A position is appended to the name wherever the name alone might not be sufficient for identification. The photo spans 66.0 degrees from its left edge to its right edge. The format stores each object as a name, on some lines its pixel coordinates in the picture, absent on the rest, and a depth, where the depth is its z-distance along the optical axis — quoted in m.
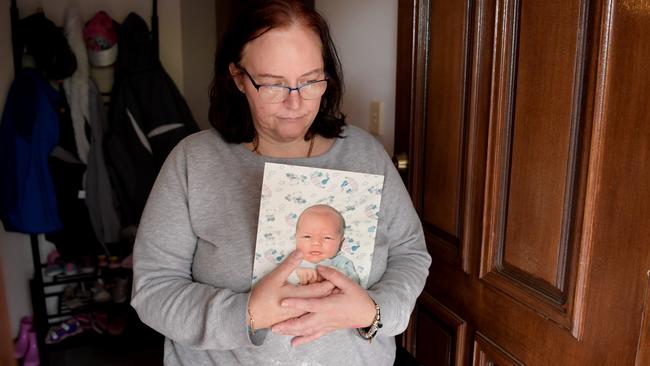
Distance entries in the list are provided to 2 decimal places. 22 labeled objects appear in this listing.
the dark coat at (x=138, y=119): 2.42
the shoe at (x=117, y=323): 2.49
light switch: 1.49
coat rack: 2.25
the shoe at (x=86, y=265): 2.56
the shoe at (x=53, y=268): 2.50
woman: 0.79
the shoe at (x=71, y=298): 2.50
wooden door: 0.71
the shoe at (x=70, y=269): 2.52
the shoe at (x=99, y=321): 2.52
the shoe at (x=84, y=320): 2.53
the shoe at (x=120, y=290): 2.52
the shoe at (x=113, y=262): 2.52
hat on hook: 2.40
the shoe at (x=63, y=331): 2.42
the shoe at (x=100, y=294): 2.51
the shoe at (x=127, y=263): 2.52
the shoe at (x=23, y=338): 2.28
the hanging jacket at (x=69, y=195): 2.32
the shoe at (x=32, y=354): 2.28
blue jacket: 2.15
